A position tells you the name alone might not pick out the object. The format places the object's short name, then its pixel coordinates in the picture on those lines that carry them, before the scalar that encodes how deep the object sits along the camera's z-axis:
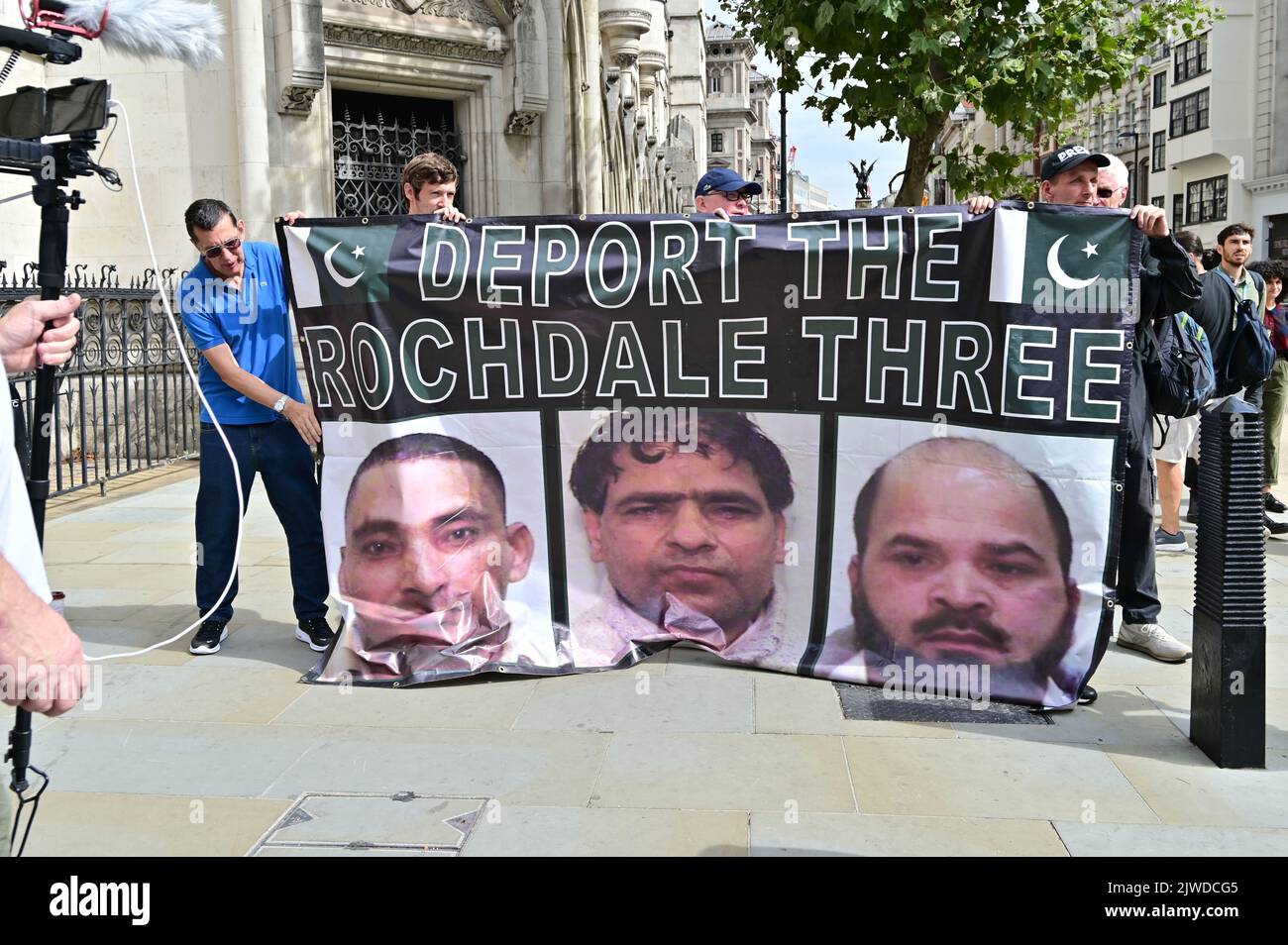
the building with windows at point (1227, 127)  42.69
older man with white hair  5.25
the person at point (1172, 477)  7.71
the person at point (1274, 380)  9.05
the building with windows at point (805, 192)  164.88
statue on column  33.66
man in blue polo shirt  5.45
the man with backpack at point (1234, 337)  6.64
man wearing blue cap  6.26
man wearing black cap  4.85
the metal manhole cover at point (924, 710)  4.67
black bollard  4.10
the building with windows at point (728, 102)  104.50
